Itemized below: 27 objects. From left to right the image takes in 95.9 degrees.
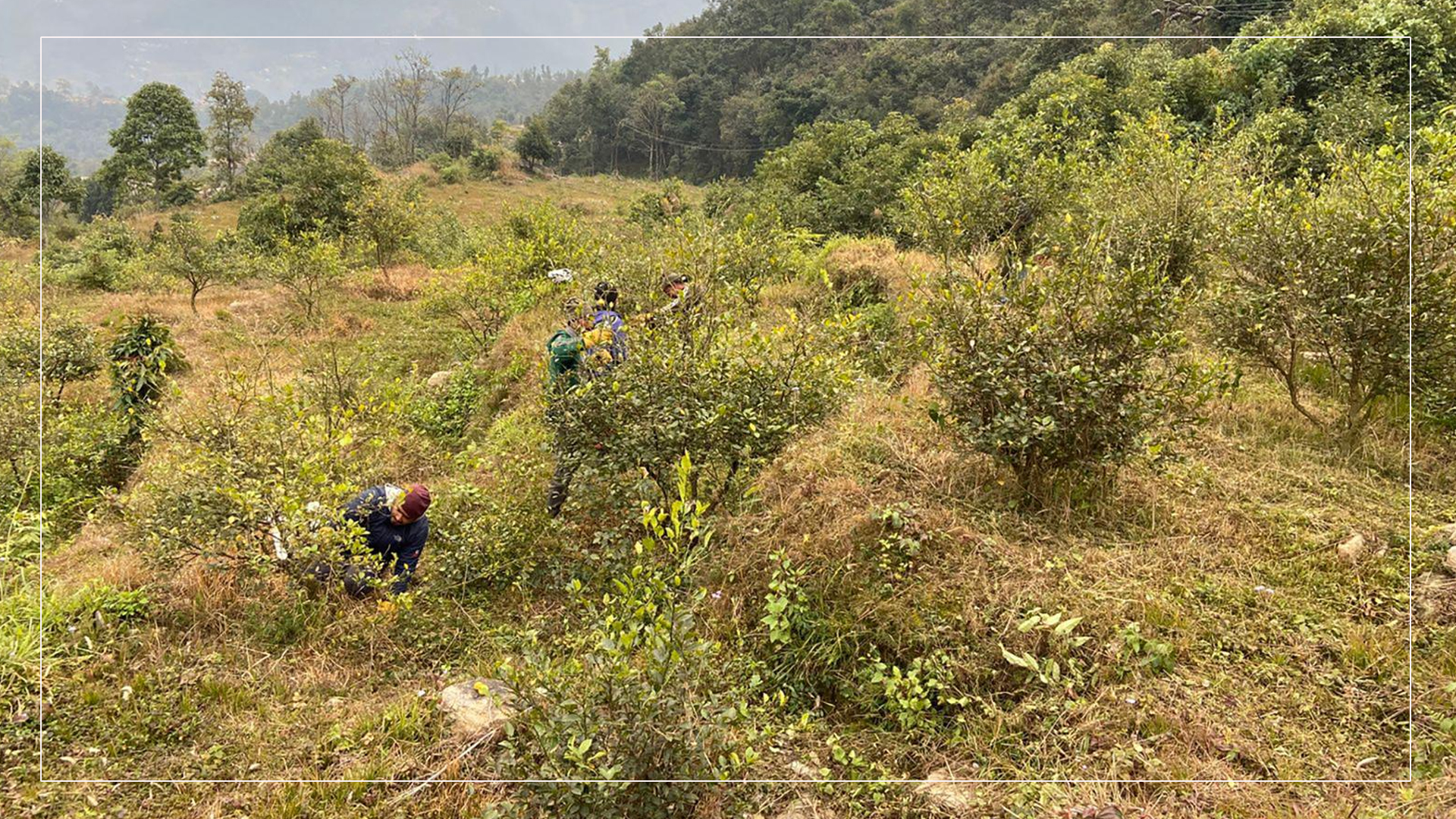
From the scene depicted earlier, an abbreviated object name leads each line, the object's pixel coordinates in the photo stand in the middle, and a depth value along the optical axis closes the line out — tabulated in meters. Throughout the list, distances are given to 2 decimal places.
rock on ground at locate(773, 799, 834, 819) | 3.18
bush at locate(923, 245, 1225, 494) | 4.61
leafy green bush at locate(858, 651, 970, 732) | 3.72
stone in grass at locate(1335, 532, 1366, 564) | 4.41
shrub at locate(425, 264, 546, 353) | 13.13
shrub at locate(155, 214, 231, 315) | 18.36
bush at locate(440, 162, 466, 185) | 46.50
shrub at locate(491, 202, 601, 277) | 12.88
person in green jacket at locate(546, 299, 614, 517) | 5.04
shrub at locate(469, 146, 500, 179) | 50.81
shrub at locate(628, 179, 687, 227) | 28.96
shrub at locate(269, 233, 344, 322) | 16.55
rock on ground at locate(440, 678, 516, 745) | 3.63
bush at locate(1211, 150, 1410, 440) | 5.32
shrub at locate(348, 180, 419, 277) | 20.81
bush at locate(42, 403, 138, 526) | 8.18
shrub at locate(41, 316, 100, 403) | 10.24
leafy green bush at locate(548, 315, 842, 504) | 4.74
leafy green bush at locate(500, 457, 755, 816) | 2.65
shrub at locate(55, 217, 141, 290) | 22.56
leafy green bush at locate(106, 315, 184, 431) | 9.09
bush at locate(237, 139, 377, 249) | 27.41
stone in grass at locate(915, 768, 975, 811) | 3.17
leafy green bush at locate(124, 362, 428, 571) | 4.54
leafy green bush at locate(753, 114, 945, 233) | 18.95
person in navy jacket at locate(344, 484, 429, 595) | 5.32
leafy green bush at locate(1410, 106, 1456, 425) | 5.10
